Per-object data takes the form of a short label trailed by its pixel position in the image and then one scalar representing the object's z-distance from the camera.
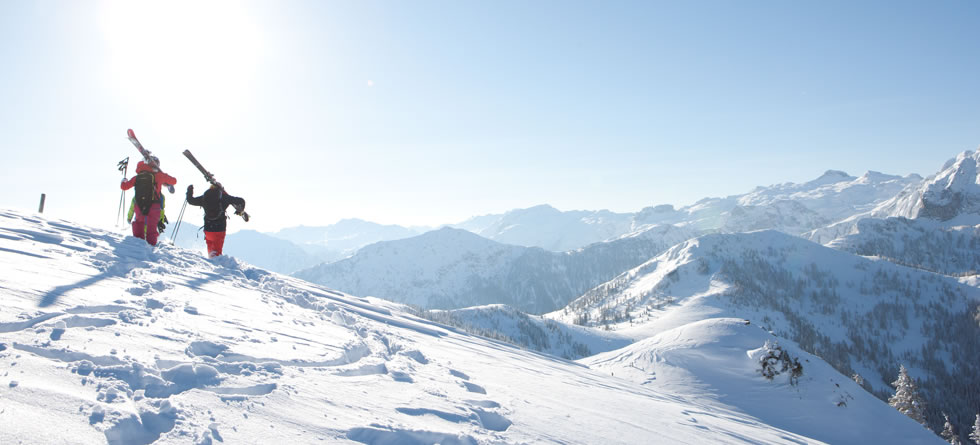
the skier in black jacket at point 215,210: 16.31
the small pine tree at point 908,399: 50.66
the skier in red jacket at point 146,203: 15.78
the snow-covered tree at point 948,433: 54.02
